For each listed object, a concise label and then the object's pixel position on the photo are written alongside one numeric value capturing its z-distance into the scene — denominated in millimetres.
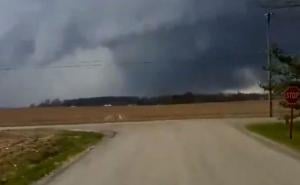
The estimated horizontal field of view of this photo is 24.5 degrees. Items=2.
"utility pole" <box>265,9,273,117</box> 47981
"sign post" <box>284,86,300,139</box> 33250
